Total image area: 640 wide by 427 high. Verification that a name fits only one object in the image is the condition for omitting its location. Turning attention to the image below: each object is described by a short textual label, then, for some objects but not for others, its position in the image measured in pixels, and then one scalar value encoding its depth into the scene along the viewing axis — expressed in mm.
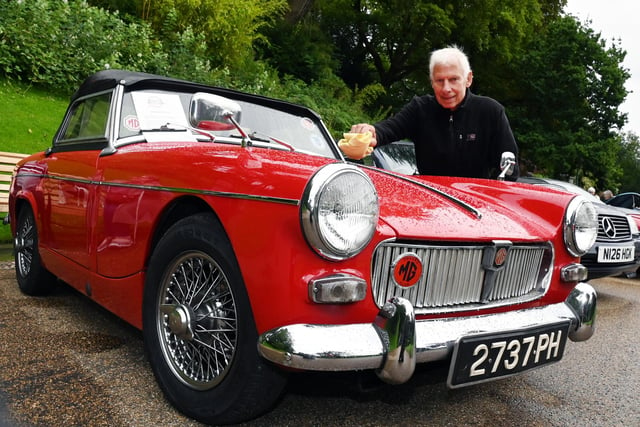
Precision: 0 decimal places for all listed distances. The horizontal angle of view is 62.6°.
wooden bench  5605
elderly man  3117
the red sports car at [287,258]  1591
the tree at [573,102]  19859
